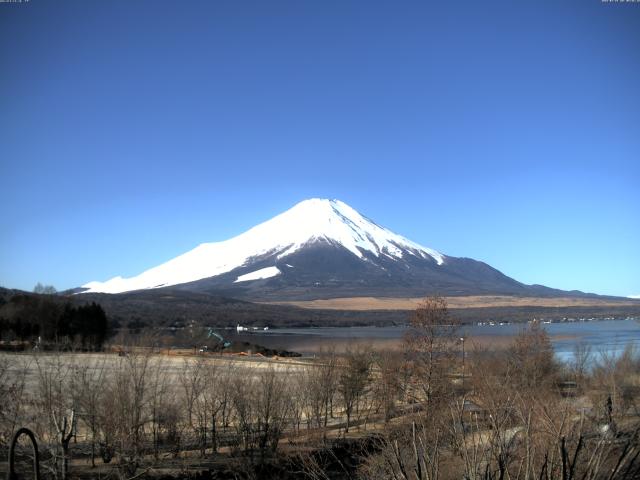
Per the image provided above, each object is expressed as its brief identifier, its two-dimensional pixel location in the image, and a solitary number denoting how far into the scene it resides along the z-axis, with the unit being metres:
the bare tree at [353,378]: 30.00
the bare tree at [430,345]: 27.69
